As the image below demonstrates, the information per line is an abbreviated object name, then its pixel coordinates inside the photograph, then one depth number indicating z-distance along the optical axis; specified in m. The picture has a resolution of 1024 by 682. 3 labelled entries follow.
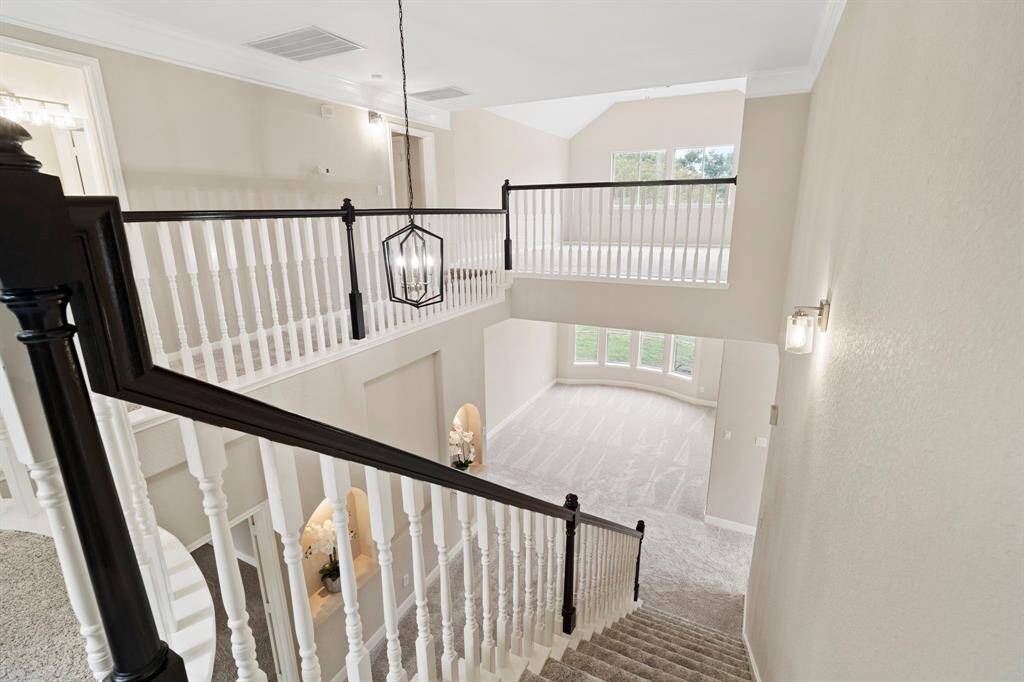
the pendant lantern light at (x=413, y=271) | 3.03
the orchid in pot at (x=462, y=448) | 6.55
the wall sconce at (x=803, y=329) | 2.38
